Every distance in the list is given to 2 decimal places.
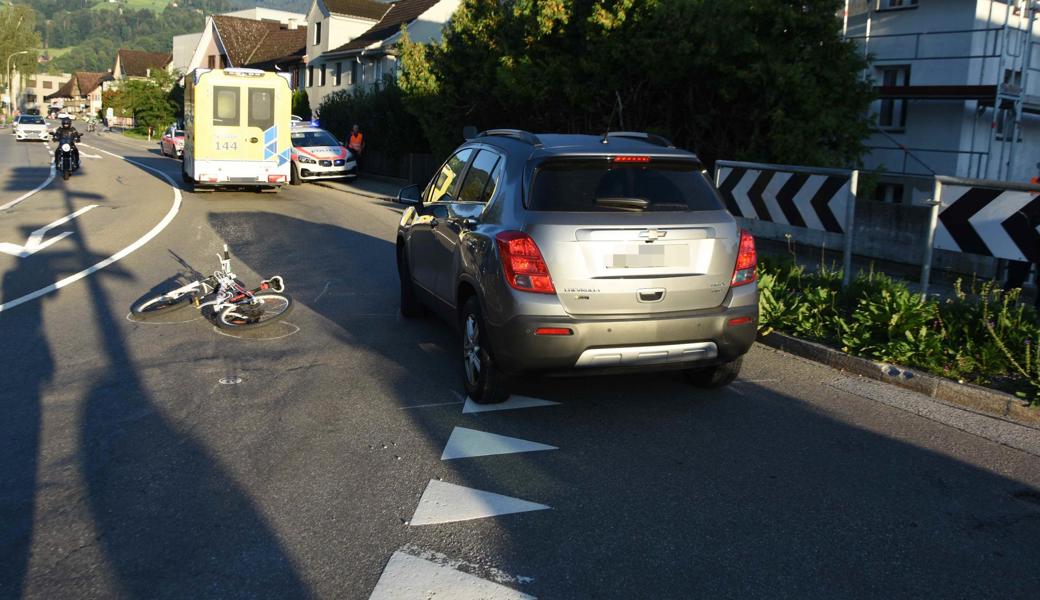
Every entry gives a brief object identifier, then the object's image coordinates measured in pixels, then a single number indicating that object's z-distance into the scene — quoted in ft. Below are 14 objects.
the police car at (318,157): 90.94
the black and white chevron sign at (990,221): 23.97
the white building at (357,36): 158.51
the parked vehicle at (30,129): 197.98
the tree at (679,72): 45.83
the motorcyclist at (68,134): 87.18
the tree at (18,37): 422.41
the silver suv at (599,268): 18.40
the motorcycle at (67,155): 86.79
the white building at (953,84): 76.64
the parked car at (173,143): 137.80
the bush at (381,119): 97.14
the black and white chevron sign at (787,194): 30.01
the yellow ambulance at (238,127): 71.61
